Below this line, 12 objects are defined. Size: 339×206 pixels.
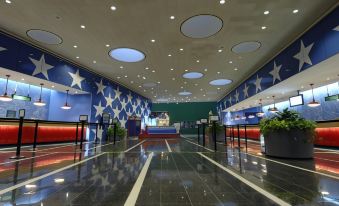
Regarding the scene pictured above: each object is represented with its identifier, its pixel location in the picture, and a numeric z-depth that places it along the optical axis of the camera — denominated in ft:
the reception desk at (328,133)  26.73
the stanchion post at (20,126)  17.62
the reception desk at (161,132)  58.51
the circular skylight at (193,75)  45.01
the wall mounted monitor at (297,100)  39.37
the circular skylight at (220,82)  51.18
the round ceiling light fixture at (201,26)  22.63
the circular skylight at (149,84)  54.29
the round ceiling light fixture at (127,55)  32.73
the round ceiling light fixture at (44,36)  25.90
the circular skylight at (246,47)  29.04
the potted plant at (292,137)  17.08
